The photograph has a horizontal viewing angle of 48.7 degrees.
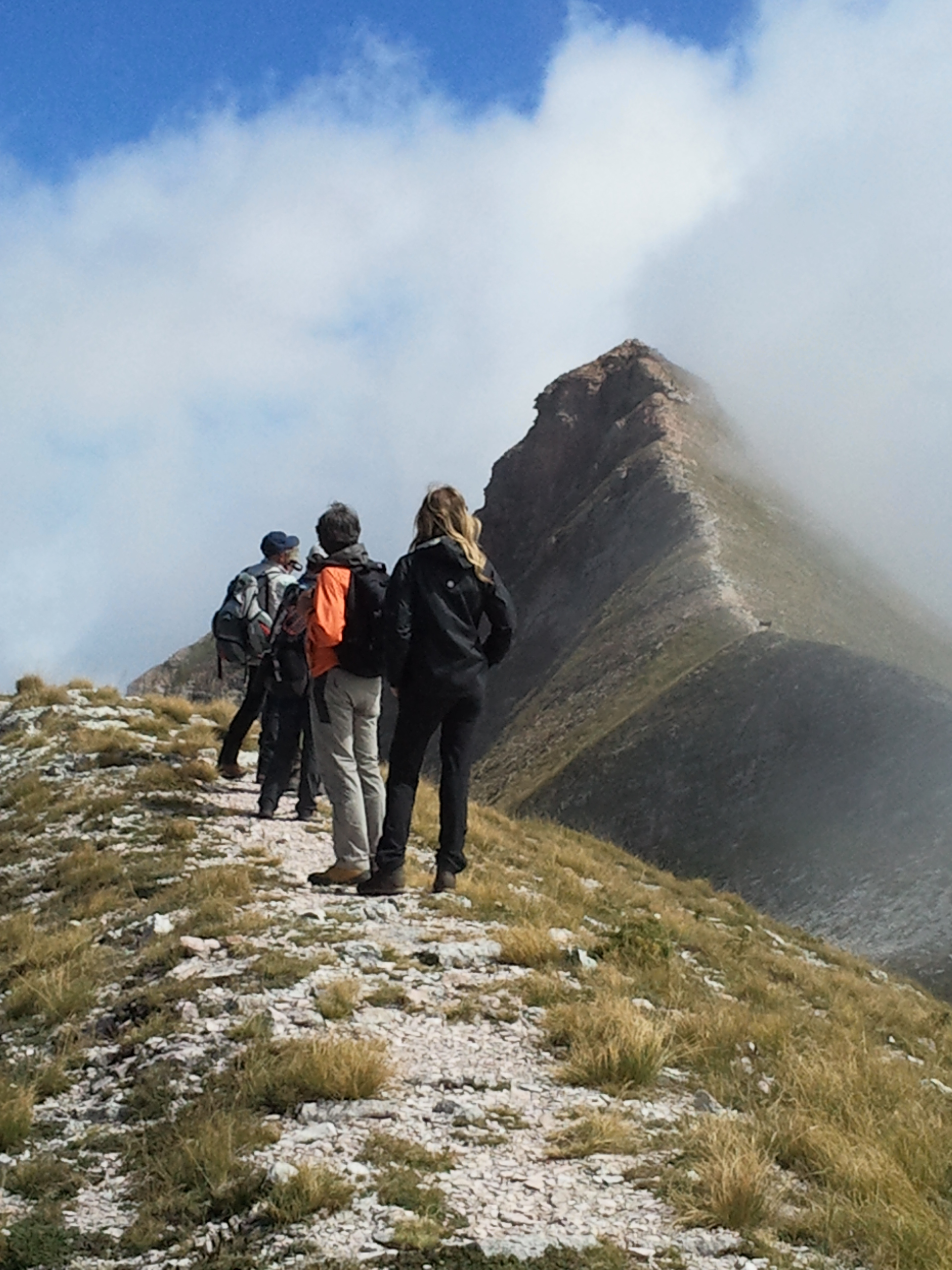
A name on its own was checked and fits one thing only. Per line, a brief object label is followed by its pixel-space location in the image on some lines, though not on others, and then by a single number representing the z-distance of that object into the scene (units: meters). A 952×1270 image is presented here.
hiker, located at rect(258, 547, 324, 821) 10.86
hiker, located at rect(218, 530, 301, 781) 11.66
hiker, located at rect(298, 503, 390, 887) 8.31
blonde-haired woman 7.78
